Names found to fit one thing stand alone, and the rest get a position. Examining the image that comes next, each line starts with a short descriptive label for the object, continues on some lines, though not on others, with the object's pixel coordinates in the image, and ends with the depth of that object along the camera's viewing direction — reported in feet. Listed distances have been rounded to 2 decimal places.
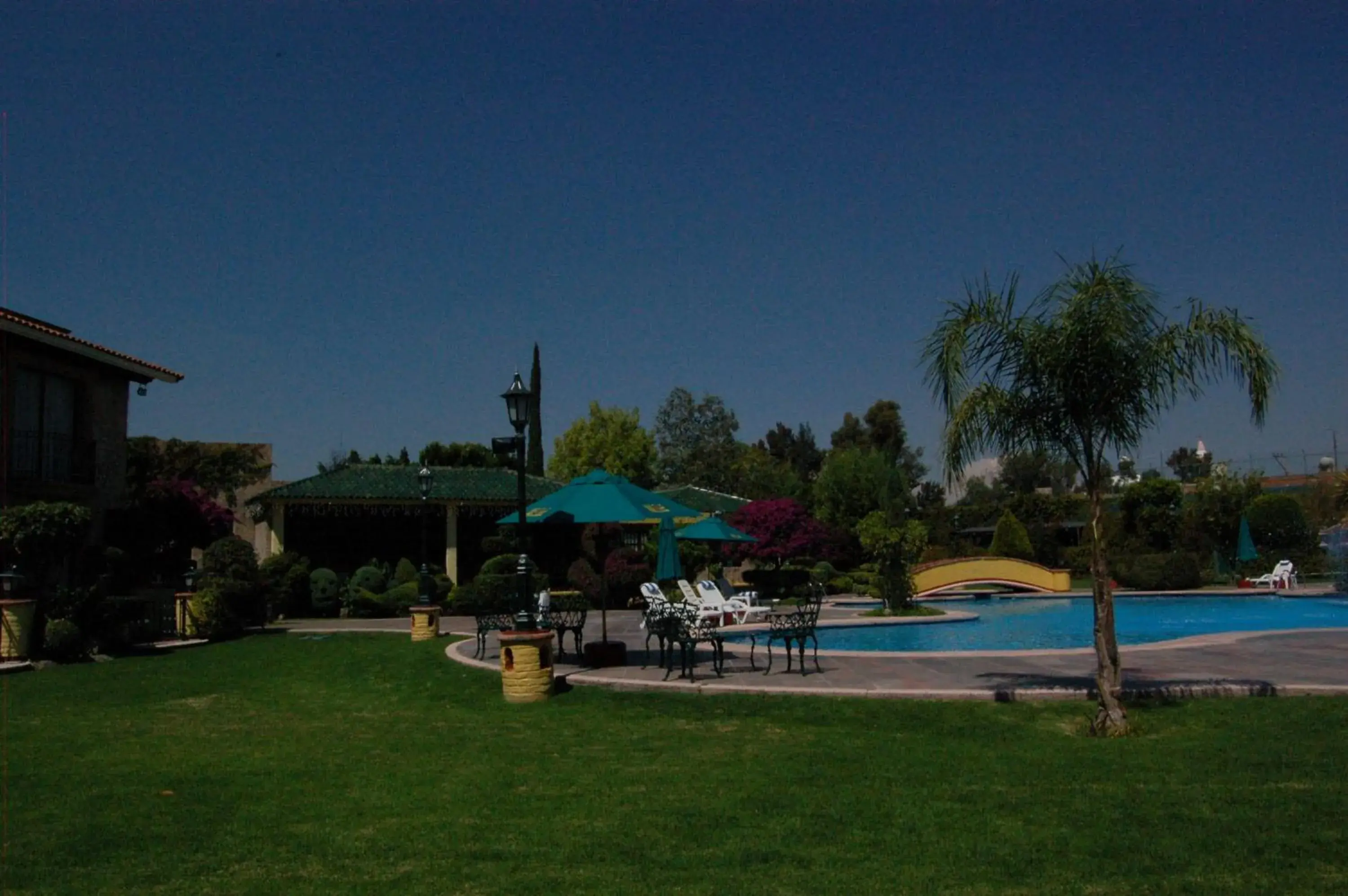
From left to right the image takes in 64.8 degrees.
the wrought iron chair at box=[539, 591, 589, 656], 47.75
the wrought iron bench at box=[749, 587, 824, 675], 40.86
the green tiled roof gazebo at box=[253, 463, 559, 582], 106.42
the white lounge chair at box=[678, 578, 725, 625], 69.26
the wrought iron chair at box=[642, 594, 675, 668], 40.29
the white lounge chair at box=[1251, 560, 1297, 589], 102.27
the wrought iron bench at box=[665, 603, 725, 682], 39.42
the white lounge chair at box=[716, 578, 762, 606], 80.12
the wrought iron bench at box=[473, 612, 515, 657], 49.14
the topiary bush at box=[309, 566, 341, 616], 93.35
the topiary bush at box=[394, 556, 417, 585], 99.40
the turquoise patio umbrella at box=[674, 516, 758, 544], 69.36
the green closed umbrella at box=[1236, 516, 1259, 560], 109.91
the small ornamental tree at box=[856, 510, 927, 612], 76.02
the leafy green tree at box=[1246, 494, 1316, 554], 117.91
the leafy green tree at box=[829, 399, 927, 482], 236.02
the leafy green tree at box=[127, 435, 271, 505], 109.19
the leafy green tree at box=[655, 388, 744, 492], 212.43
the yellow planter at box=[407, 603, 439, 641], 62.44
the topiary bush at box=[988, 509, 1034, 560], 127.03
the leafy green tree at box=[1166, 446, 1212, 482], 219.41
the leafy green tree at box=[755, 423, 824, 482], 271.08
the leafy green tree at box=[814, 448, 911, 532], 137.59
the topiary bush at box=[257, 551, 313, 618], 89.25
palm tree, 29.43
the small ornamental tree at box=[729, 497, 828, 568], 106.42
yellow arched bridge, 100.73
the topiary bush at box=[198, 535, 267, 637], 69.00
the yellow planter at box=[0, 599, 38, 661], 50.60
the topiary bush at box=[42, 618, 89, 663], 51.60
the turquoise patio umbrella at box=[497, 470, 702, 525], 42.96
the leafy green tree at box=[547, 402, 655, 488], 181.37
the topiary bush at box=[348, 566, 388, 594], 95.20
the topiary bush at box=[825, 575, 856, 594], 108.88
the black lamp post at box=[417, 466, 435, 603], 68.28
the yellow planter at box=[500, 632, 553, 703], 36.55
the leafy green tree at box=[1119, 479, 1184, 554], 127.24
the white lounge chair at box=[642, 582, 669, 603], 61.57
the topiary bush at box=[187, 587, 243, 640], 66.18
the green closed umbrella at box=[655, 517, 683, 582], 71.56
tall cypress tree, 167.84
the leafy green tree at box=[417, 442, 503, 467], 166.91
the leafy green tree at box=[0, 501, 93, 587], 52.49
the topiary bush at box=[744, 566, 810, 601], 108.47
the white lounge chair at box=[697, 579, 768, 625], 71.36
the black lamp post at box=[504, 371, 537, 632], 39.09
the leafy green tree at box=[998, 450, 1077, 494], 234.99
